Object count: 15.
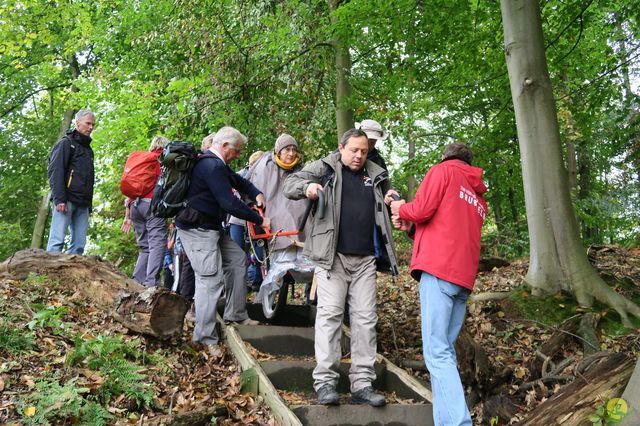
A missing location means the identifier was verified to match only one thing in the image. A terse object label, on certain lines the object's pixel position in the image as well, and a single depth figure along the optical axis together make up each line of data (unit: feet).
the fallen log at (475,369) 17.54
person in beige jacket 21.31
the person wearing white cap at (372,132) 19.39
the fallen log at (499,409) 16.07
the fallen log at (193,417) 13.47
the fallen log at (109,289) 18.53
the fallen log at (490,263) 34.55
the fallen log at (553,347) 18.90
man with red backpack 25.61
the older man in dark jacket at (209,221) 19.07
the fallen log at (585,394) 13.01
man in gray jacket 15.85
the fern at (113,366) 14.37
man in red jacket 13.78
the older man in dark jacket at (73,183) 25.70
